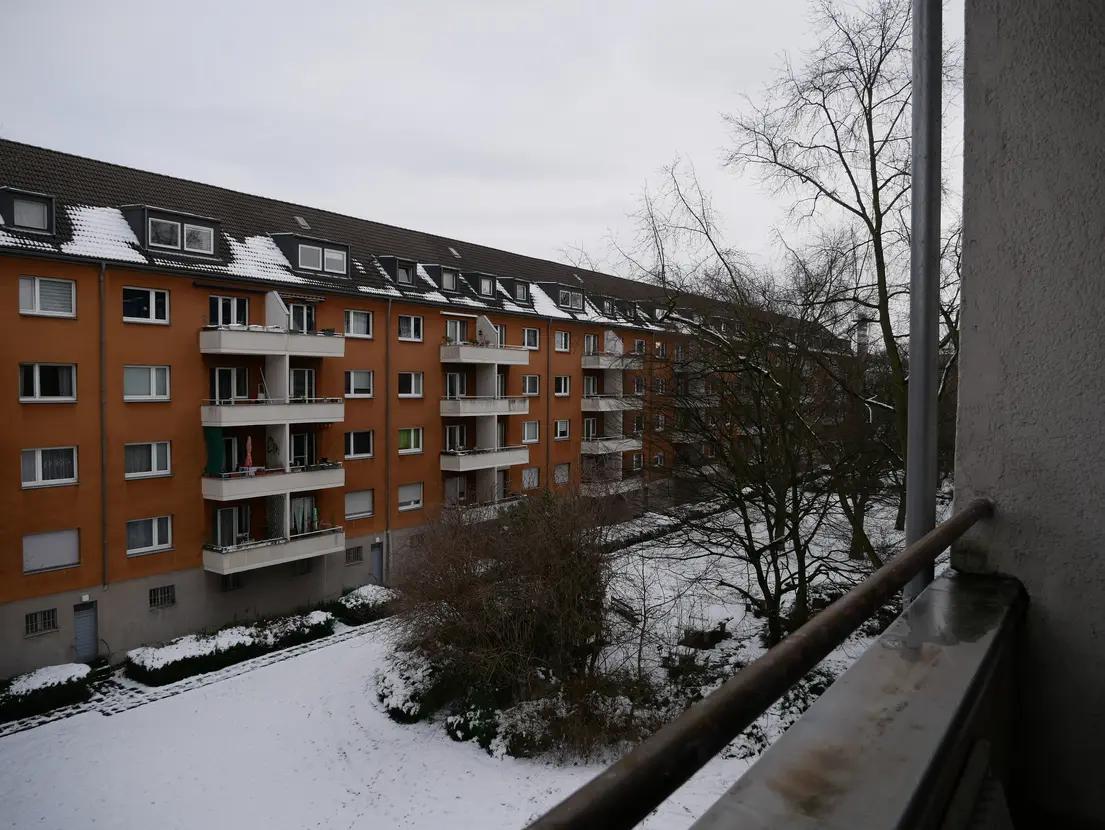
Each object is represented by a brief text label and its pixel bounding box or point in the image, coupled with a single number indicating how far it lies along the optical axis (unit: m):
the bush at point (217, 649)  17.19
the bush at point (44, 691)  15.35
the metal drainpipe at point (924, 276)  3.13
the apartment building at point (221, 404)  16.86
